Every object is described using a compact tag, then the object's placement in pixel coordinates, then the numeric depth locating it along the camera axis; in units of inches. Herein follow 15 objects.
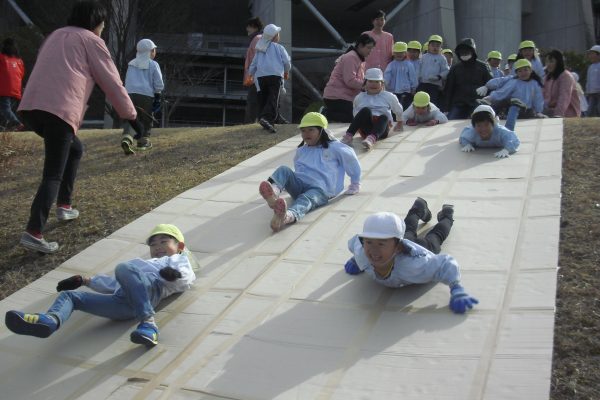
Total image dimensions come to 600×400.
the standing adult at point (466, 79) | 399.9
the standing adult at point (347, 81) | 380.2
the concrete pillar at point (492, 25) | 889.5
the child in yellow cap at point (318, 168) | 237.5
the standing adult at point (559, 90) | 396.8
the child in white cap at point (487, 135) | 293.7
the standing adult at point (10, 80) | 470.9
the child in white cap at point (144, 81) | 366.6
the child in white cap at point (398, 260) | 154.5
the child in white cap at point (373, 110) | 333.7
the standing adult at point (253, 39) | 404.3
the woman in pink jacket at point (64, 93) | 198.4
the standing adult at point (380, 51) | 430.3
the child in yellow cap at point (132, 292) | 147.1
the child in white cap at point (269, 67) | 379.6
